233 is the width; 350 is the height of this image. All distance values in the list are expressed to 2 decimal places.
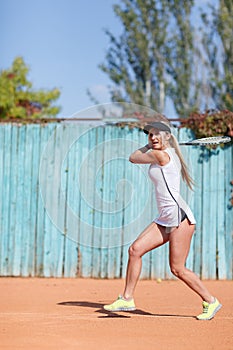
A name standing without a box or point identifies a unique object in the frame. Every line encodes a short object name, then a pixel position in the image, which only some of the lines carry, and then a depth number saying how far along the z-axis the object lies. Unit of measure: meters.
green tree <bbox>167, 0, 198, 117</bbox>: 27.75
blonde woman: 6.77
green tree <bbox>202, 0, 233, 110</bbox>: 26.16
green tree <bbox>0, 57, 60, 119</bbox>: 26.89
